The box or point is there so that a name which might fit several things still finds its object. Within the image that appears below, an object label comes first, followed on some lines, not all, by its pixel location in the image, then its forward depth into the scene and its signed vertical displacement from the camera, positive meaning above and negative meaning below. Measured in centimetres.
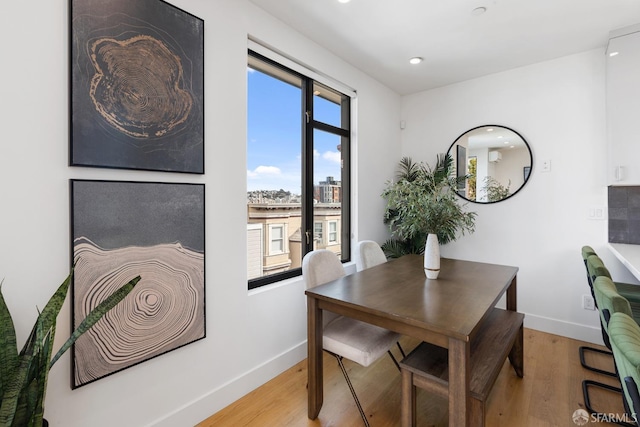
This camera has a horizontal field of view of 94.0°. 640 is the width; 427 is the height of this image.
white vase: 205 -30
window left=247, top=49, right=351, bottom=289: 235 +45
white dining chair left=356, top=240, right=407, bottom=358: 264 -38
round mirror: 320 +57
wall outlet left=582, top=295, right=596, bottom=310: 284 -86
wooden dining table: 128 -48
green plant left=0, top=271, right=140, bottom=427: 105 -51
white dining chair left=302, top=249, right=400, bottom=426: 171 -74
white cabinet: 241 +88
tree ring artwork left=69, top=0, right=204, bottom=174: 138 +67
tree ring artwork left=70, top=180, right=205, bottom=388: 139 -28
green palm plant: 201 +2
